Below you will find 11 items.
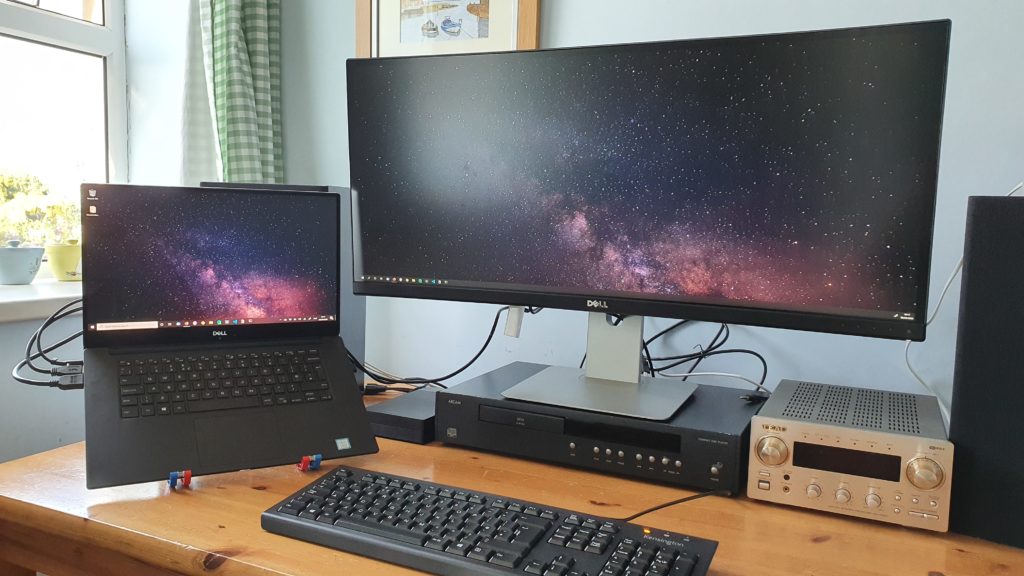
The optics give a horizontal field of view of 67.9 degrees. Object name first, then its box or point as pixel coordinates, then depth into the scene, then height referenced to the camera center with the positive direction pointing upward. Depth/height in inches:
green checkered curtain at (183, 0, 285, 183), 60.9 +9.8
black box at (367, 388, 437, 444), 42.1 -11.7
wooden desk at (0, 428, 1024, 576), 28.5 -12.8
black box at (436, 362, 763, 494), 35.1 -10.8
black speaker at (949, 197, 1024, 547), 29.9 -6.0
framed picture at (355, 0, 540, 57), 53.4 +13.7
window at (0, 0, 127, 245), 61.9 +7.9
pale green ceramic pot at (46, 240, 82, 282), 64.0 -4.9
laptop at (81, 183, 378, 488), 35.3 -6.6
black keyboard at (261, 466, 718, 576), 26.2 -11.8
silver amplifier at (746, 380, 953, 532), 31.2 -10.1
